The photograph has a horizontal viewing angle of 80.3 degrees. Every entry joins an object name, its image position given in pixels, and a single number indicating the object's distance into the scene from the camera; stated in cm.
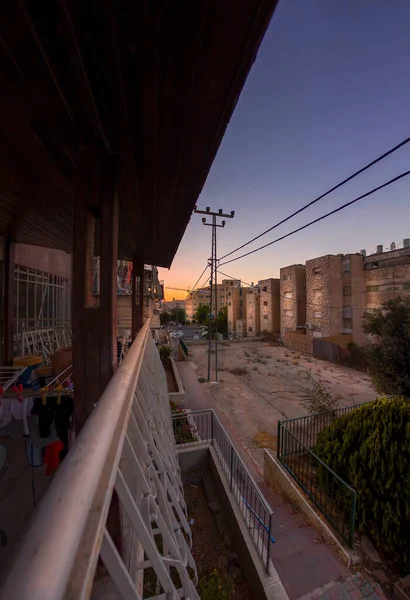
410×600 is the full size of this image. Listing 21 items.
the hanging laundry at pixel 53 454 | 260
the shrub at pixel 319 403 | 693
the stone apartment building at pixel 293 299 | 2839
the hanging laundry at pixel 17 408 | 255
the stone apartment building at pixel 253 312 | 3644
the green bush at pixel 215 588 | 245
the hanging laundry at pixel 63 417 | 259
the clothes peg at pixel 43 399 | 255
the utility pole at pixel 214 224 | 1197
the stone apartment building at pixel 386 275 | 2052
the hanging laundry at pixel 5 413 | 254
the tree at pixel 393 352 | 867
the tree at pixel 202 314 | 5769
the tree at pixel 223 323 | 5309
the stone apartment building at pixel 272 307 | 3241
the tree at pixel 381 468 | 342
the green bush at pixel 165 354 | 1189
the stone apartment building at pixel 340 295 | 2353
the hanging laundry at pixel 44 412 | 255
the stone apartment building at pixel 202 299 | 7500
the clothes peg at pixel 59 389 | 258
